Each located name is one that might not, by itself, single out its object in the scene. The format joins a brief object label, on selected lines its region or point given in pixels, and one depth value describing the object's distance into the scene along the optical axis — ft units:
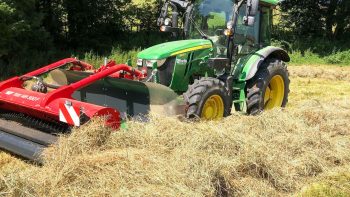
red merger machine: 16.19
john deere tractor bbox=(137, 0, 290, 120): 20.94
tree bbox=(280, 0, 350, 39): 66.54
